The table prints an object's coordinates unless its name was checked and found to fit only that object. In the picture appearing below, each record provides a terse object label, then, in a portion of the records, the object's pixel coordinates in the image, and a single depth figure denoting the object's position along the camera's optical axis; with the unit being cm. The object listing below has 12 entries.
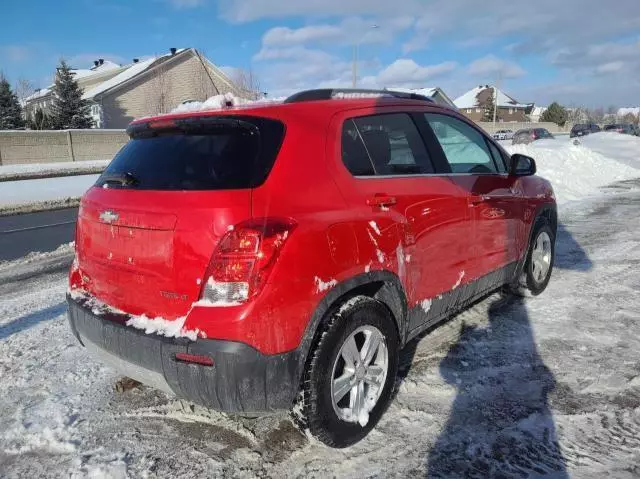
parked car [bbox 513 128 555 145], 3222
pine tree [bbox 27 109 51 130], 4328
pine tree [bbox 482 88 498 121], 7644
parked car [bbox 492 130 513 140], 4842
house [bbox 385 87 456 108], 5857
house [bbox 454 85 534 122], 8819
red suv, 233
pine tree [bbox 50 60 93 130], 4281
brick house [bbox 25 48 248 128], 4434
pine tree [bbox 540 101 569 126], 7781
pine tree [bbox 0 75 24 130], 4388
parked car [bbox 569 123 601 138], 4450
